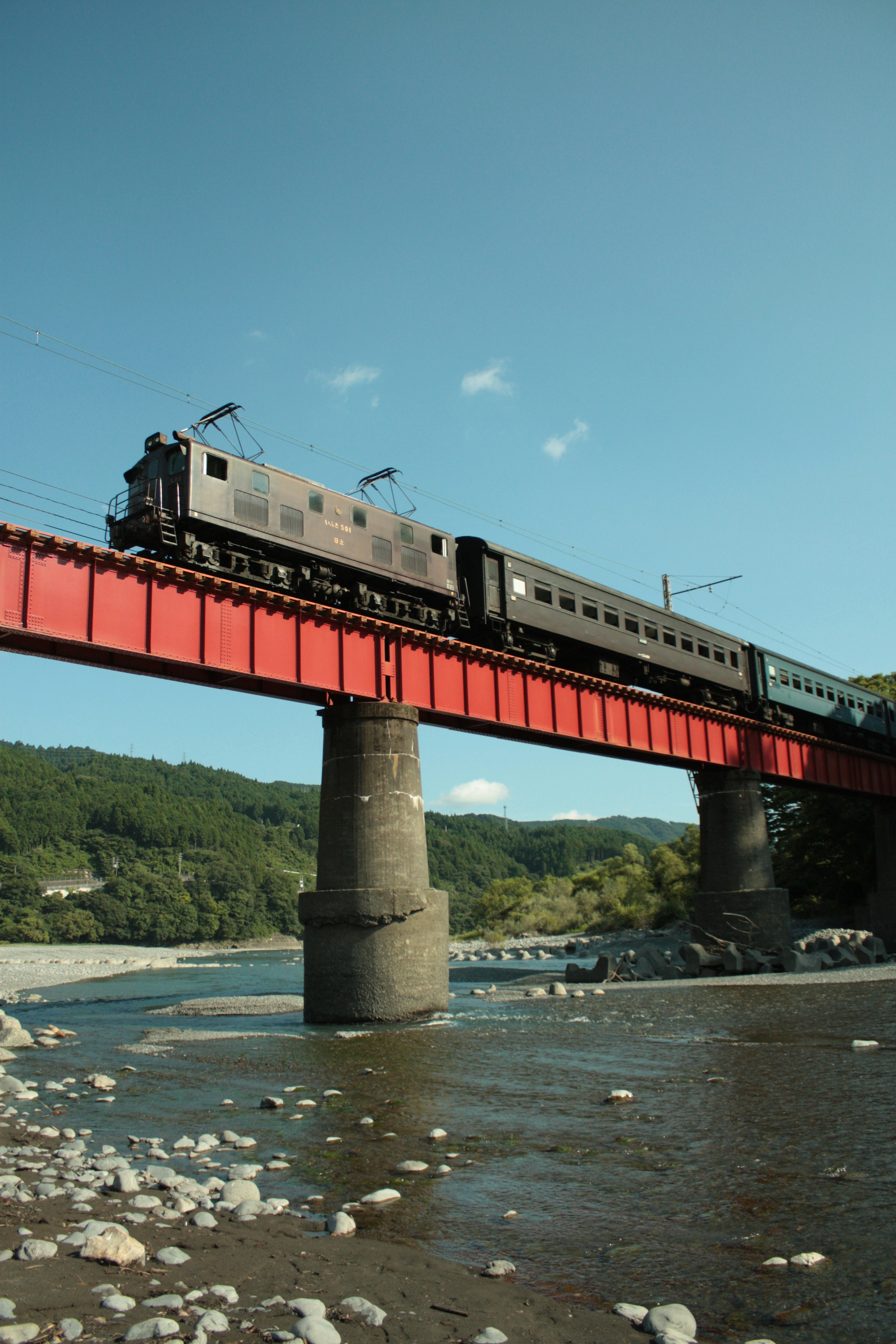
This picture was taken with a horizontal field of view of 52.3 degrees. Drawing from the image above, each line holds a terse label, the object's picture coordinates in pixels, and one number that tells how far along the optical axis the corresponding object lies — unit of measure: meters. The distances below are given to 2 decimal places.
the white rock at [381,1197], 6.95
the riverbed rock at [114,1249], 5.35
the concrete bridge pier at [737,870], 33.94
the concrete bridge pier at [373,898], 20.06
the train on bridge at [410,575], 21.97
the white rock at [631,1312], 4.87
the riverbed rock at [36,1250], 5.34
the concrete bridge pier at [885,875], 46.50
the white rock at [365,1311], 4.76
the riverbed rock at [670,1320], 4.70
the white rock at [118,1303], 4.68
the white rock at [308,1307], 4.73
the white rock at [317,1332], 4.40
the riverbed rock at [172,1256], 5.45
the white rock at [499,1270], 5.48
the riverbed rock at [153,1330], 4.34
